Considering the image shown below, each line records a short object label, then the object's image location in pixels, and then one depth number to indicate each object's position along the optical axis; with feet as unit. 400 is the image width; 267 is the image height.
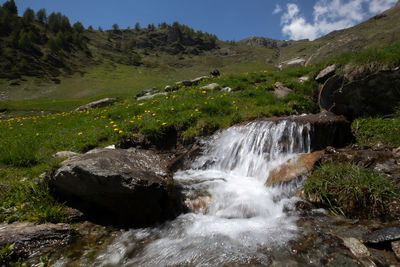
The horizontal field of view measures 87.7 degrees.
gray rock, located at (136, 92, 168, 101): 43.32
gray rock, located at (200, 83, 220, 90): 40.05
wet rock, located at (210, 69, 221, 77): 64.40
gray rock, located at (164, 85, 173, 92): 47.59
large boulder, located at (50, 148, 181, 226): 12.54
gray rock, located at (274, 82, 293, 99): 32.07
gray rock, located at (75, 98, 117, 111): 53.70
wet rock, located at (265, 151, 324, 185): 15.96
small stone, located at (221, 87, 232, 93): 37.58
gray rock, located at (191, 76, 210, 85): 50.00
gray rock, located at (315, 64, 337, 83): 30.15
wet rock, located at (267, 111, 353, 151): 20.51
